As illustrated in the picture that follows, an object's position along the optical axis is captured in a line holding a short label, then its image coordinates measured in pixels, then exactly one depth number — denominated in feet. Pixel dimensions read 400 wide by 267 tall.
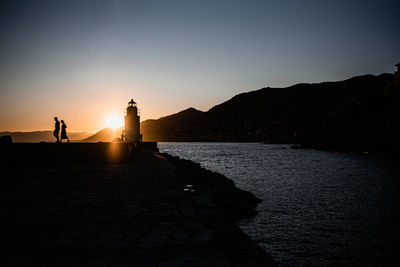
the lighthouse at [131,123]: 106.63
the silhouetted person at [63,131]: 68.64
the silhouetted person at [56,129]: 66.62
